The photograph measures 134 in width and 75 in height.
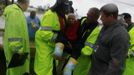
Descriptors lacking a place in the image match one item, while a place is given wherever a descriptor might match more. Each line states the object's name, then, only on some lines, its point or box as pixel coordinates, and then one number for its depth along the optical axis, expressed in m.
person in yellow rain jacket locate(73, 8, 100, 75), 2.83
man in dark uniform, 2.12
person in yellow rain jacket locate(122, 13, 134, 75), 3.10
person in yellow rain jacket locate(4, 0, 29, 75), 2.89
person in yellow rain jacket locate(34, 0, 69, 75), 2.87
